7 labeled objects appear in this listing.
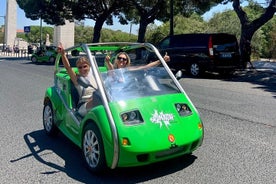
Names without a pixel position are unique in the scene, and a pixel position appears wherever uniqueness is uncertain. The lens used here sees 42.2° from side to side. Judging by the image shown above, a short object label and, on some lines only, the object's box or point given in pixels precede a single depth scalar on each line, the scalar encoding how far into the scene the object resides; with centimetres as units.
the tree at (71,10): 3000
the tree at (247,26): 1734
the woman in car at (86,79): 464
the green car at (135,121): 374
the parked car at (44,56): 2633
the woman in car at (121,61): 540
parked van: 1438
